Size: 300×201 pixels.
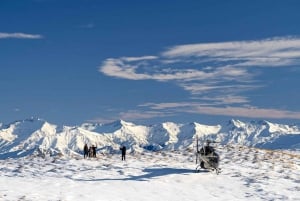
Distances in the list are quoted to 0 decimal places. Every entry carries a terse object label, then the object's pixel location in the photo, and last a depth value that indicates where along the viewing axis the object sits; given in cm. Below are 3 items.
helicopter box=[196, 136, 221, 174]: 5181
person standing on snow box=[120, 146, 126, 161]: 6076
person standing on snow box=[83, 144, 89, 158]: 6648
